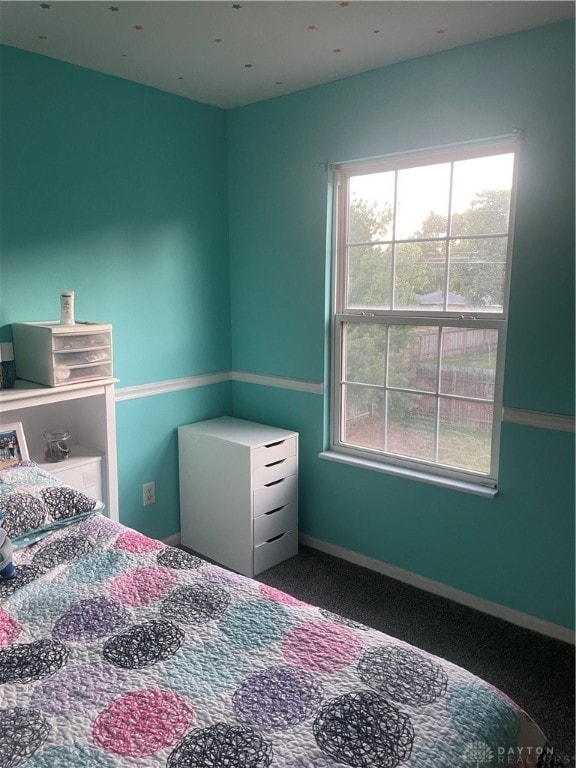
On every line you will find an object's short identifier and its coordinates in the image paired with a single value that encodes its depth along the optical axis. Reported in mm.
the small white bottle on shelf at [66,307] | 2447
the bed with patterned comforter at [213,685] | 1114
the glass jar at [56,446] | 2546
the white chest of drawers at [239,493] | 2900
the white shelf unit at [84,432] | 2480
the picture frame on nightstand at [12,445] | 2362
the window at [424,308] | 2508
